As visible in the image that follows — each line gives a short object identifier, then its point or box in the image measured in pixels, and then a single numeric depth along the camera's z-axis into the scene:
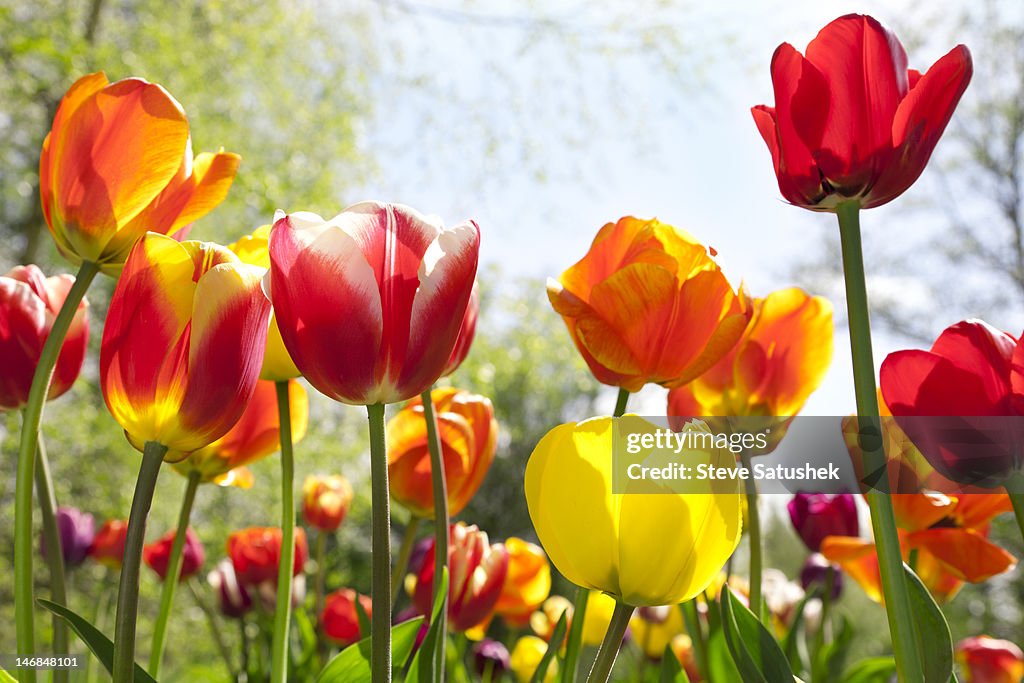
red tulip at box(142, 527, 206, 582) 0.89
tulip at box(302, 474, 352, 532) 0.89
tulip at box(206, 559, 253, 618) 0.85
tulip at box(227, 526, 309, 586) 0.77
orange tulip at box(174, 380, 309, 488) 0.44
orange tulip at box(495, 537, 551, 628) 0.68
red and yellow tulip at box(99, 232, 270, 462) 0.27
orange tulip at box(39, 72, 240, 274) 0.35
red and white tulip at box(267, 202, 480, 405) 0.27
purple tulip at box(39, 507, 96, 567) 0.89
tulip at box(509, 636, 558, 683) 0.69
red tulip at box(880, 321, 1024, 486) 0.31
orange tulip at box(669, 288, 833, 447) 0.47
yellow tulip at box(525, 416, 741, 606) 0.27
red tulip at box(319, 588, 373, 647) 0.69
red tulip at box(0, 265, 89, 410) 0.37
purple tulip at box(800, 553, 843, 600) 0.88
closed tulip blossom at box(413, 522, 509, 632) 0.51
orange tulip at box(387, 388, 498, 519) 0.46
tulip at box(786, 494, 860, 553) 0.70
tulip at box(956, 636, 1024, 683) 0.72
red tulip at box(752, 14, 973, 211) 0.30
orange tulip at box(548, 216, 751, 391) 0.38
